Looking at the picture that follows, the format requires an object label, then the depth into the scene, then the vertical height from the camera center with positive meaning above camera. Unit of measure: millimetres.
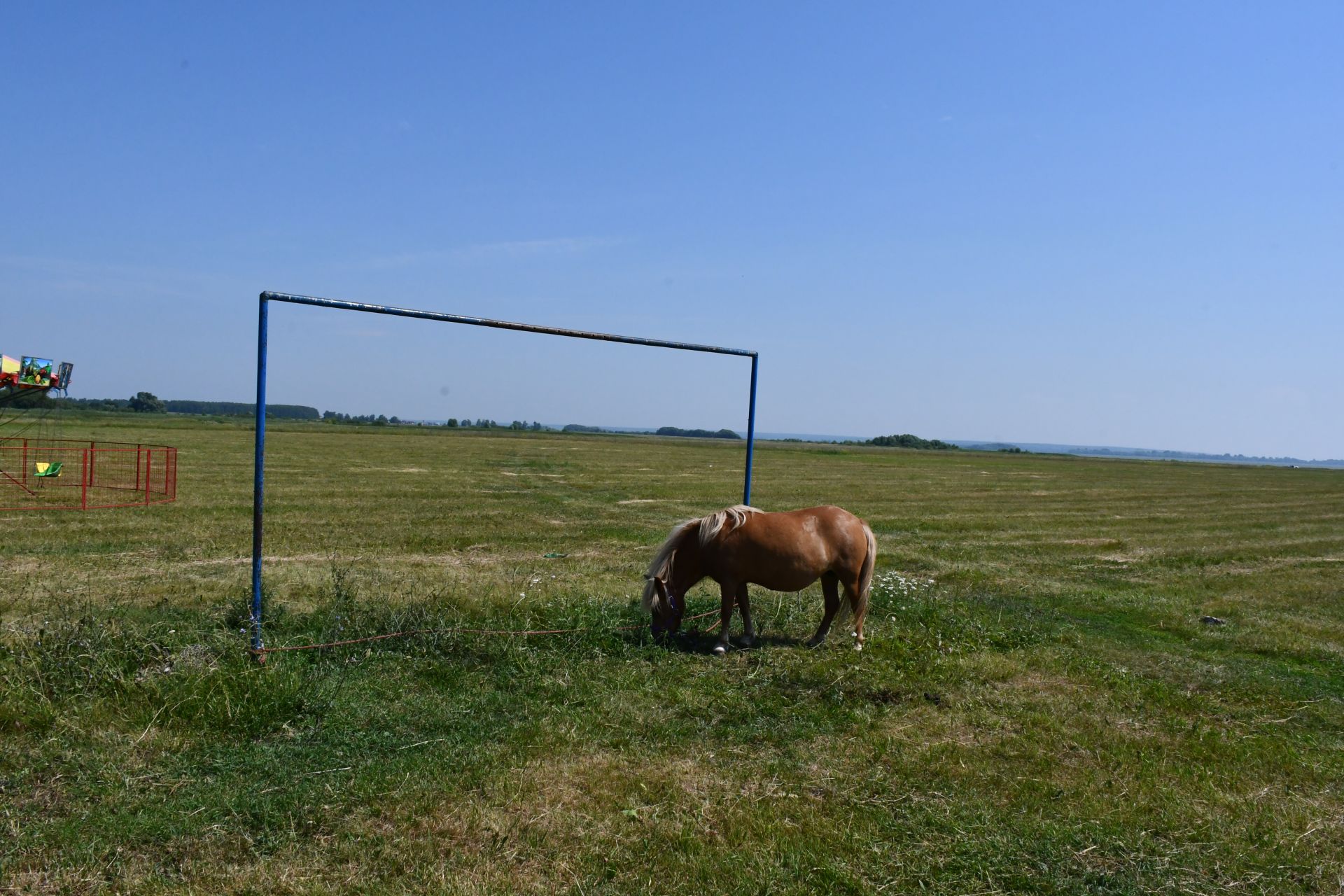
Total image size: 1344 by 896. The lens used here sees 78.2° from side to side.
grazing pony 7727 -1147
